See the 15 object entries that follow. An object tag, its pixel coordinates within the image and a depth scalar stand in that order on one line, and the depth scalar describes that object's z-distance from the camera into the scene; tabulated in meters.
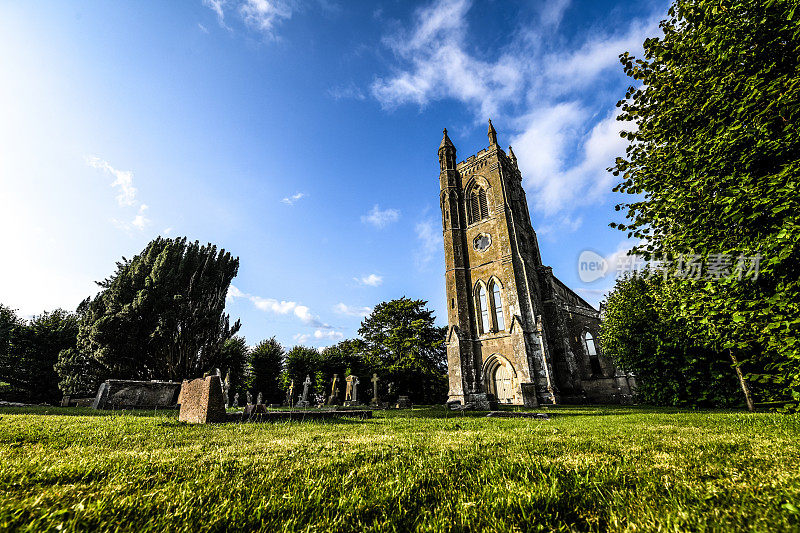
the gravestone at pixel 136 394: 11.63
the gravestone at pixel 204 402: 7.24
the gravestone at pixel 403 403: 20.49
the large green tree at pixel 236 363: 28.78
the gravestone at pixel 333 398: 26.38
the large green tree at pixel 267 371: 35.28
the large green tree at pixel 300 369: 36.72
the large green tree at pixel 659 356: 13.83
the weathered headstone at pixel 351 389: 25.09
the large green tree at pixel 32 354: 23.09
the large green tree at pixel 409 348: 34.44
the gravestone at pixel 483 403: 14.71
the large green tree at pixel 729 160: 4.55
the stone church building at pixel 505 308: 21.31
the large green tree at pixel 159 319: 20.45
